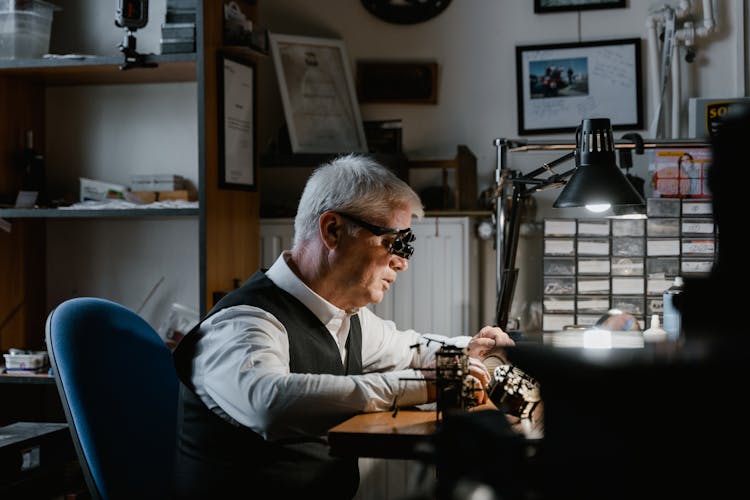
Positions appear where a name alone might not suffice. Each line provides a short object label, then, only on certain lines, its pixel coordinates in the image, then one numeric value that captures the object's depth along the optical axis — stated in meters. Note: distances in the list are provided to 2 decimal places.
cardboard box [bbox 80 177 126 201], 3.57
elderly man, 1.91
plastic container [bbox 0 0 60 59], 3.45
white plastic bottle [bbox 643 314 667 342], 2.41
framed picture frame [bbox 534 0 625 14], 3.74
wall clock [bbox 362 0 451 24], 3.89
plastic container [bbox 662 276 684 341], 2.16
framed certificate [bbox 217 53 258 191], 3.41
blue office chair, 2.06
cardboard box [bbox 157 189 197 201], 3.49
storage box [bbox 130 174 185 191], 3.55
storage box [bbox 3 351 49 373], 3.39
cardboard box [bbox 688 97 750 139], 3.50
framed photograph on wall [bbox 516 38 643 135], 3.73
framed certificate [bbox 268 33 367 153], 3.79
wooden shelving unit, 3.30
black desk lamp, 2.25
